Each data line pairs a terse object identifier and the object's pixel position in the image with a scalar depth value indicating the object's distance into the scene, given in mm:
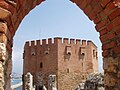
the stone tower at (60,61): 28938
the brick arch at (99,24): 2145
